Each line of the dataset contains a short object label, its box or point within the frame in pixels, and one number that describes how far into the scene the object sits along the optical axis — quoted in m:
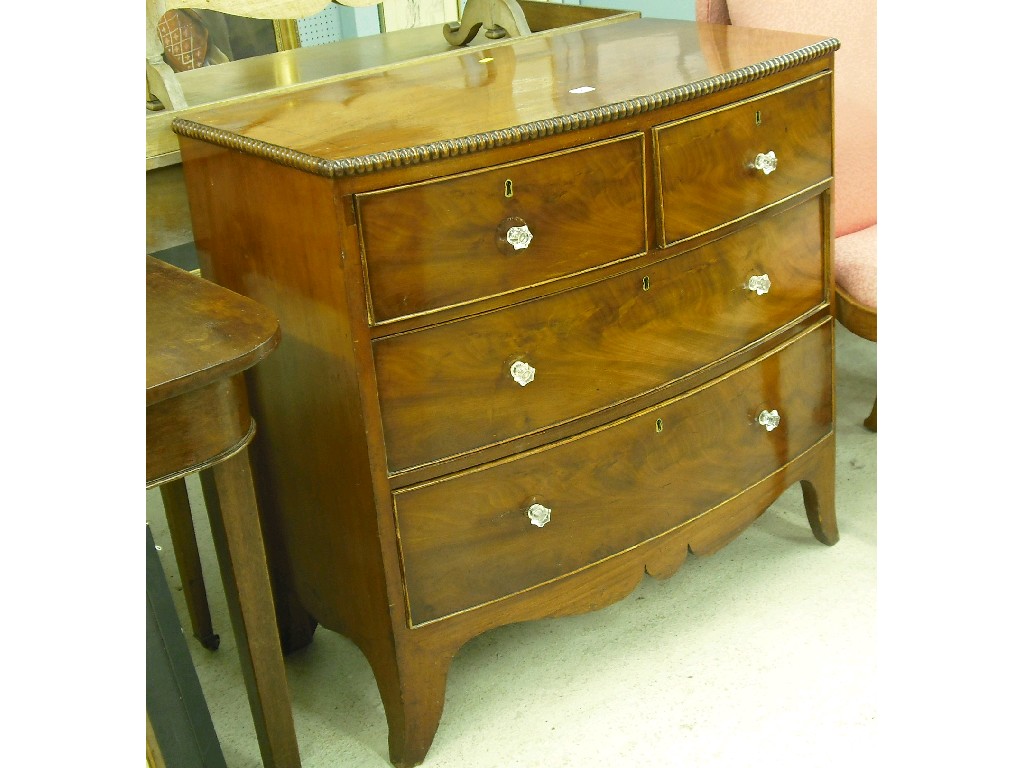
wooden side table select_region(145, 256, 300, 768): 1.33
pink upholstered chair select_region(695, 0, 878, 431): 2.48
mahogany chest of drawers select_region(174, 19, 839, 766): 1.55
